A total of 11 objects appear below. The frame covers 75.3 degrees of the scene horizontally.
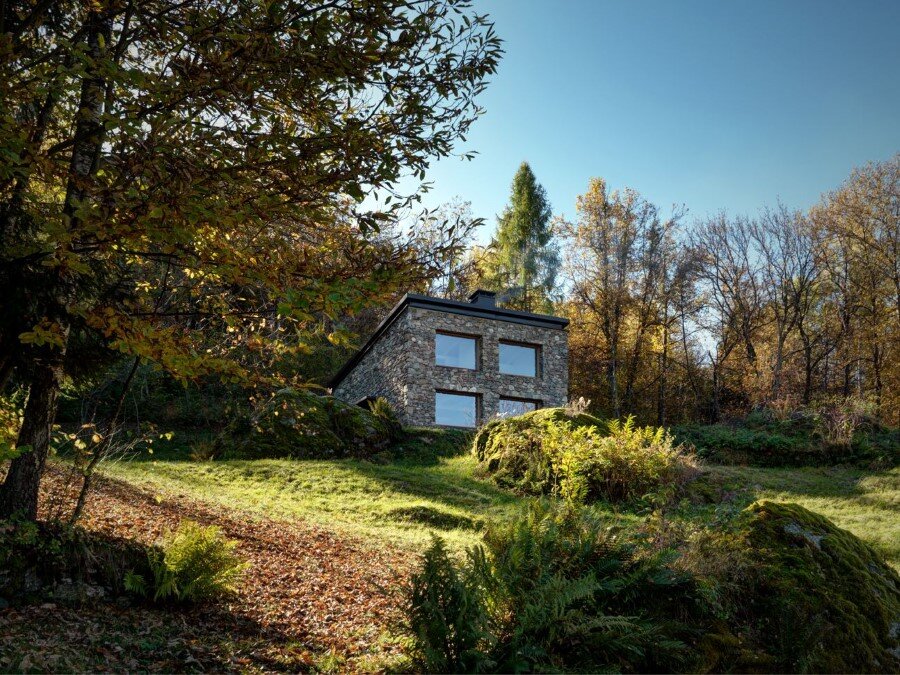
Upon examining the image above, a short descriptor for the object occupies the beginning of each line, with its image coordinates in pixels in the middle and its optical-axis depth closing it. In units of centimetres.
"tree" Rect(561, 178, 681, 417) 2823
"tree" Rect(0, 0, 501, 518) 349
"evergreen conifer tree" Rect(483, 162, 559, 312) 3341
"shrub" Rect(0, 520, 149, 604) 429
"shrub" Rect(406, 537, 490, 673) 343
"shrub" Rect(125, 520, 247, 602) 455
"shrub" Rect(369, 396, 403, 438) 1673
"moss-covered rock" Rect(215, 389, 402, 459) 1373
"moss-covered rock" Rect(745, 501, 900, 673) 396
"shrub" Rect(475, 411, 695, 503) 998
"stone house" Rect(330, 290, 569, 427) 2081
